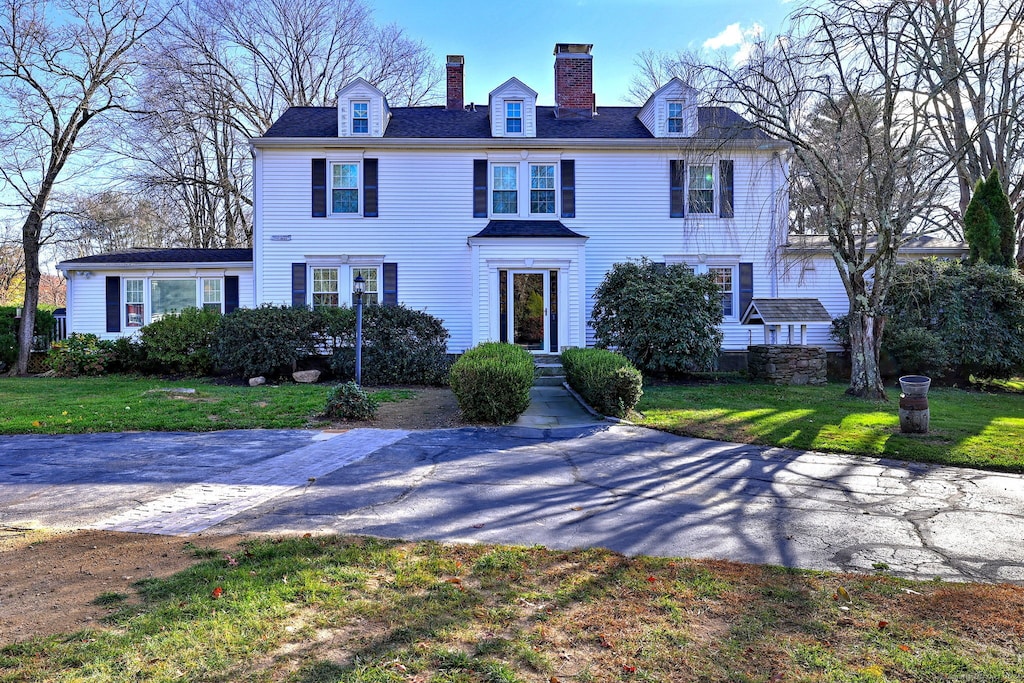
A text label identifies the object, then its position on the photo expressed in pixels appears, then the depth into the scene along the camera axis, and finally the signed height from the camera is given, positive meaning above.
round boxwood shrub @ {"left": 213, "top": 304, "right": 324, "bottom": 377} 13.17 +0.10
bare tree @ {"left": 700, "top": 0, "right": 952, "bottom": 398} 10.27 +3.91
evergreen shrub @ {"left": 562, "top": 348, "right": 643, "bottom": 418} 9.19 -0.65
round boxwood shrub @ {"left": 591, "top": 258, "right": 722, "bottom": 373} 13.23 +0.52
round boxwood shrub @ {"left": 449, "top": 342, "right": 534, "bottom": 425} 8.62 -0.66
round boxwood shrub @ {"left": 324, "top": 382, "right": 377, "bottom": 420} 9.21 -0.94
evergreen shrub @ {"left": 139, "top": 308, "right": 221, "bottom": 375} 14.69 +0.11
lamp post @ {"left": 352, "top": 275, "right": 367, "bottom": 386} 11.61 +0.50
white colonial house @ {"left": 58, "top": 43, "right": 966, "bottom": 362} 16.44 +3.46
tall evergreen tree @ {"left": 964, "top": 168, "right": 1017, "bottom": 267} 15.27 +2.97
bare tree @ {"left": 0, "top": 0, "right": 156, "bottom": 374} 16.34 +7.11
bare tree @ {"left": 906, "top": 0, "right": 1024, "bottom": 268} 10.00 +5.57
